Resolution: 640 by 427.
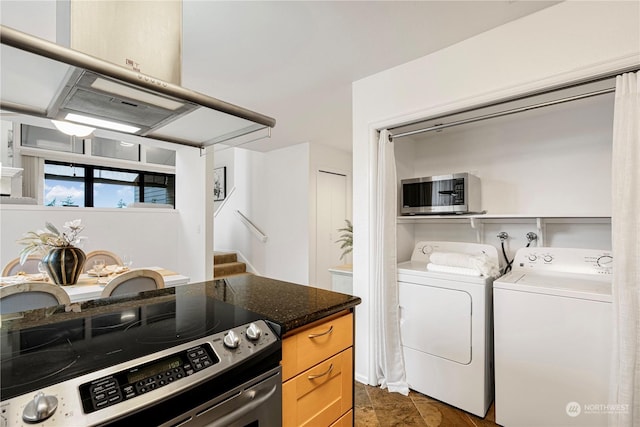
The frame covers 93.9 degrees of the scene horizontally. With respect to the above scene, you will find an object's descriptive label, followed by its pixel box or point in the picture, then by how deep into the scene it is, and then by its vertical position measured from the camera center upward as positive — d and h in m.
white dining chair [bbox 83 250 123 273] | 2.97 -0.45
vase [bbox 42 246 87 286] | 2.17 -0.36
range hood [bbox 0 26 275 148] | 0.78 +0.41
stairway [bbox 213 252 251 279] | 4.89 -0.89
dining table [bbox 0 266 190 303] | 2.11 -0.54
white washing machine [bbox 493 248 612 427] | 1.61 -0.77
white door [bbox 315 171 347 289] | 4.62 -0.10
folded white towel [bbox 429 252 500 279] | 2.07 -0.36
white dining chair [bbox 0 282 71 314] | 1.65 -0.47
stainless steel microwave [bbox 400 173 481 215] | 2.32 +0.14
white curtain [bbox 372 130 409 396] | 2.27 -0.54
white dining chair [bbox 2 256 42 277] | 2.56 -0.46
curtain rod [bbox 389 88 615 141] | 1.60 +0.63
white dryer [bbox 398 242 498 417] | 1.98 -0.87
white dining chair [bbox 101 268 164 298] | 1.96 -0.47
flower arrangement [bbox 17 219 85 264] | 2.13 -0.19
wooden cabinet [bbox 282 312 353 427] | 1.10 -0.65
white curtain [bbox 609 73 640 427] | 1.40 -0.22
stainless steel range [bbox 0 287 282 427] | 0.63 -0.39
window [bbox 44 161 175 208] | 5.25 +0.55
